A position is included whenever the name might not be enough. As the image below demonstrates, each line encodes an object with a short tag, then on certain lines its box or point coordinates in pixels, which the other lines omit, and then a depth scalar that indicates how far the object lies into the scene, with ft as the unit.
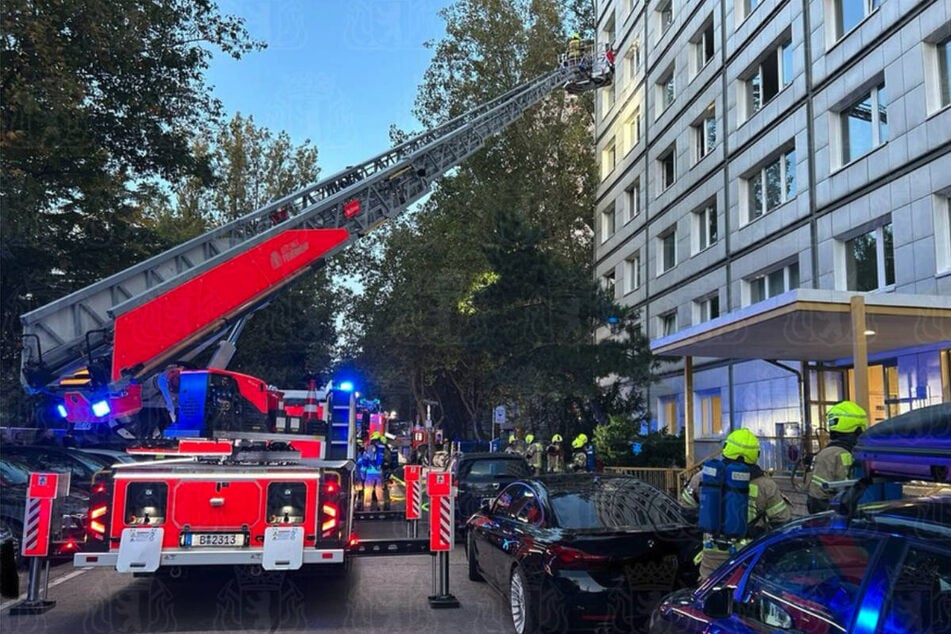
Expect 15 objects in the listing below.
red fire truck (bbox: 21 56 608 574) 21.88
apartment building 40.18
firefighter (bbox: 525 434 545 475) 69.64
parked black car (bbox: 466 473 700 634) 18.65
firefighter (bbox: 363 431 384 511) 57.74
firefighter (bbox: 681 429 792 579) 17.35
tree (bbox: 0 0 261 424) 43.27
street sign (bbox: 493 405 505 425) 86.71
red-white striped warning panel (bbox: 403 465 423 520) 32.22
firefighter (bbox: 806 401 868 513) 18.08
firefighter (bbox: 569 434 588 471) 57.47
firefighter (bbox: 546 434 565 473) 63.87
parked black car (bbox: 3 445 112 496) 33.42
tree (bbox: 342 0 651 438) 103.19
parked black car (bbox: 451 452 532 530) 39.17
